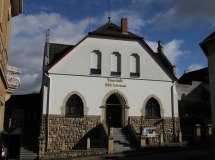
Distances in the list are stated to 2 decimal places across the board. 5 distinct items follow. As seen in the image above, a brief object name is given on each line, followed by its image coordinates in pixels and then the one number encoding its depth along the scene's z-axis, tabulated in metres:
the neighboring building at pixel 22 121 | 19.07
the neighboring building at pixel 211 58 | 11.04
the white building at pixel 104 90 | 17.45
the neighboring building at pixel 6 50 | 7.81
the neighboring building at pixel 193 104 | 21.75
